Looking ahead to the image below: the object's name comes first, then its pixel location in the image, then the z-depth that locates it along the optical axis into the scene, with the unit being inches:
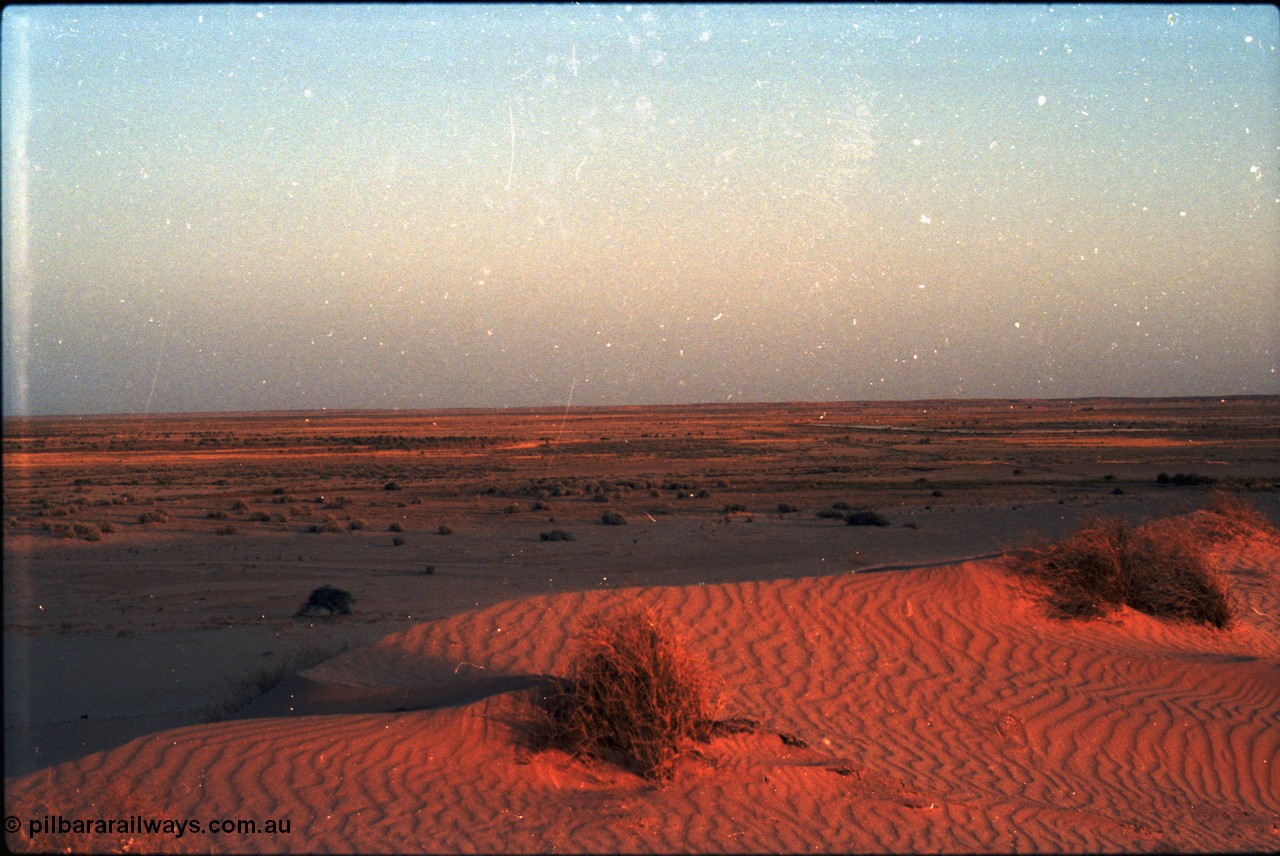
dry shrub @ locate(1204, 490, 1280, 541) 813.9
